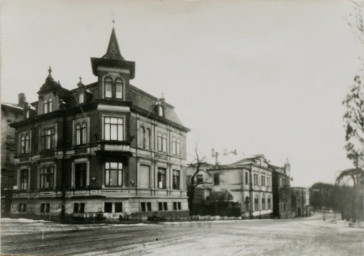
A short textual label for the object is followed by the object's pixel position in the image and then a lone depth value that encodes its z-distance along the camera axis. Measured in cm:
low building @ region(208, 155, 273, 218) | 2273
